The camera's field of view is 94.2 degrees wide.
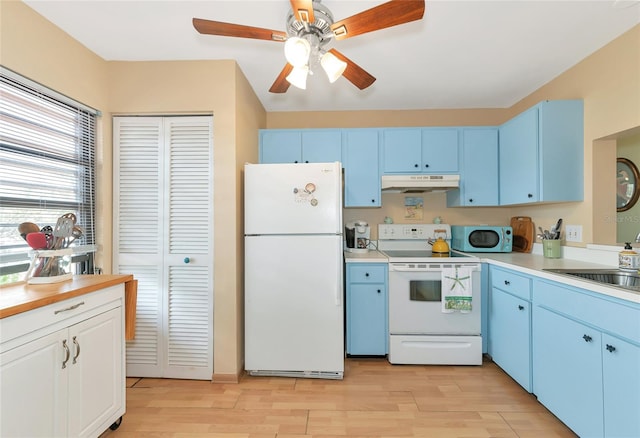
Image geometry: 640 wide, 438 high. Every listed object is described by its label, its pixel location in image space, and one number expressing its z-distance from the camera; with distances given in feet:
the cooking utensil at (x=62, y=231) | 5.30
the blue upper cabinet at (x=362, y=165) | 9.87
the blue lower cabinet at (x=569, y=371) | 4.91
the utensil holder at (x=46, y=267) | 5.16
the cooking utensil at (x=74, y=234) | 5.56
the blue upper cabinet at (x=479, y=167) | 9.73
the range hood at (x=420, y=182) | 9.39
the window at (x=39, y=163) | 5.36
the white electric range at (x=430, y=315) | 8.22
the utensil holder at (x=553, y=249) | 8.01
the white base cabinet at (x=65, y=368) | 3.87
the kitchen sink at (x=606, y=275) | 5.98
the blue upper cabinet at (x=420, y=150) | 9.82
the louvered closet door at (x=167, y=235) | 7.55
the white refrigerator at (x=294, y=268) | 7.55
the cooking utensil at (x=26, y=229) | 5.13
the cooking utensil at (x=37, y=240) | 5.05
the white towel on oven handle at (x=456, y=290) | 8.13
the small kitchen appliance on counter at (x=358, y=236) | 10.02
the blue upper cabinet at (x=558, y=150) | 7.58
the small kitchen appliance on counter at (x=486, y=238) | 9.52
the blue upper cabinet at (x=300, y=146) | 9.89
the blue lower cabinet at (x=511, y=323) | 6.70
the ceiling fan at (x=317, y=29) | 4.00
